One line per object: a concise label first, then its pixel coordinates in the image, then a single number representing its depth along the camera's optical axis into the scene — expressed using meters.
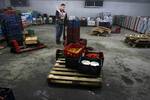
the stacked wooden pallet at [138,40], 4.87
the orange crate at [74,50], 3.06
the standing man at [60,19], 4.86
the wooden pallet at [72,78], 2.69
